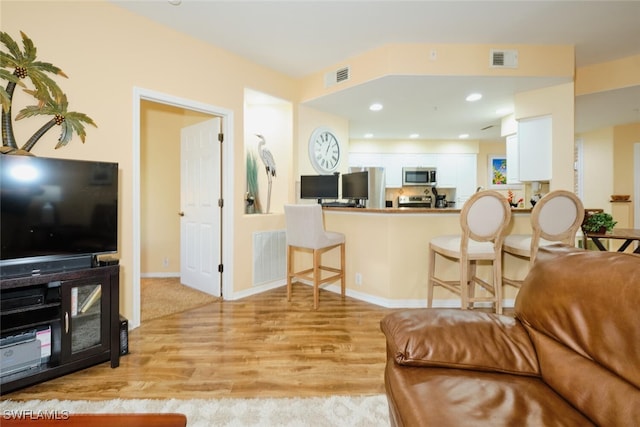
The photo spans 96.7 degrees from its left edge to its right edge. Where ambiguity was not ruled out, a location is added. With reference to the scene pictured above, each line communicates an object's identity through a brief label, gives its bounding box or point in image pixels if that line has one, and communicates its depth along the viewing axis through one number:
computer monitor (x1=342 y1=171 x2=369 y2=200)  3.43
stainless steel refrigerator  6.06
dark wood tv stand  1.57
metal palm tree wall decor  1.80
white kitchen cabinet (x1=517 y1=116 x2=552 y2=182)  3.16
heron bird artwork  3.72
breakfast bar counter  2.94
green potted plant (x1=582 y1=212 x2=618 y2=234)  2.96
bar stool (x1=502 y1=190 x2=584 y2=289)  2.22
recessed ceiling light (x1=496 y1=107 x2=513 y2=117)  3.93
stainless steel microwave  6.14
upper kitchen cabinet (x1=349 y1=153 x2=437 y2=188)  6.26
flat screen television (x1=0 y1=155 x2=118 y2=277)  1.61
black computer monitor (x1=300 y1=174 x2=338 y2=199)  3.56
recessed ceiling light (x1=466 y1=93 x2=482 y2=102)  3.35
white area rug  1.39
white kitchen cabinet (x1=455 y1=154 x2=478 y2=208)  6.28
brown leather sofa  0.80
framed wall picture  6.42
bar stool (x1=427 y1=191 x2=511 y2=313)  2.26
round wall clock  3.99
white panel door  3.22
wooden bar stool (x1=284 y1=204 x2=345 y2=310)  2.87
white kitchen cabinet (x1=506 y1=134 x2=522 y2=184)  3.69
